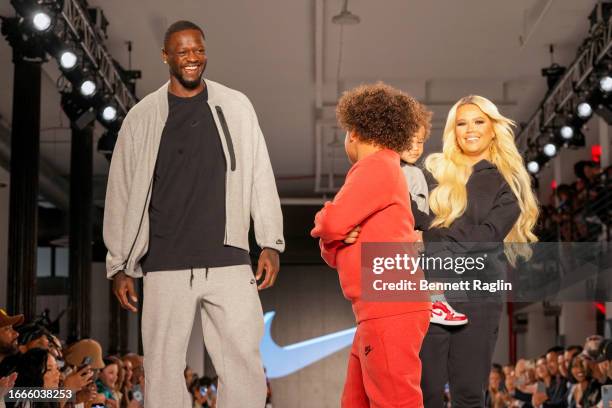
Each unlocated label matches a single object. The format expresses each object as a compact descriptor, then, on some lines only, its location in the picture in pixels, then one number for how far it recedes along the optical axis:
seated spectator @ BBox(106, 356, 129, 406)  12.27
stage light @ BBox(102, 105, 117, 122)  14.83
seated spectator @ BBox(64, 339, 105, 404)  10.81
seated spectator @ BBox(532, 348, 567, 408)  13.46
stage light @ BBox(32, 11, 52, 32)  11.54
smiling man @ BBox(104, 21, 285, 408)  4.17
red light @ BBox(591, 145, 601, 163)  22.41
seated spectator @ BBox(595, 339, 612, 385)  9.05
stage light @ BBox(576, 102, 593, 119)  15.43
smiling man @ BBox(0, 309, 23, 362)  8.03
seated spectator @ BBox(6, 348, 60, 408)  6.98
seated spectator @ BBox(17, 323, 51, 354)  8.25
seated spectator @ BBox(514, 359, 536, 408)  16.18
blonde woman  4.68
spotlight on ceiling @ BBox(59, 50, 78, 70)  12.70
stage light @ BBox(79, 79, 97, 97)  13.71
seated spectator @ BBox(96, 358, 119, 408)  11.03
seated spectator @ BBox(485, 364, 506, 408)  18.53
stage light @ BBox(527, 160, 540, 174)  19.02
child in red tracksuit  4.14
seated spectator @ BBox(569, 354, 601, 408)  10.32
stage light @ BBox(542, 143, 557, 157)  17.85
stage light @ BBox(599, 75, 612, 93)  14.31
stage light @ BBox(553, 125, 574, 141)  16.89
